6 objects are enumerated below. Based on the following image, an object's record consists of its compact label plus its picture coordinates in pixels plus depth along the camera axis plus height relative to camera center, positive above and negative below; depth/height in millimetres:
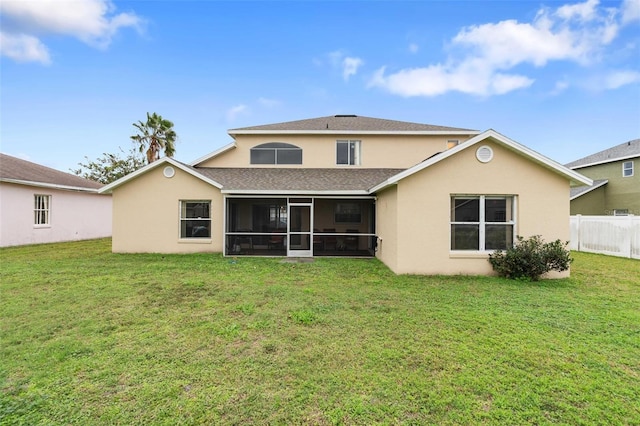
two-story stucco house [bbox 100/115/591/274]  9016 +717
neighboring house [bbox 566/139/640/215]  20094 +2138
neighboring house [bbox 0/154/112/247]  15031 +442
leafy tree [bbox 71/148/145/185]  38500 +6424
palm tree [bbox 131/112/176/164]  25719 +6983
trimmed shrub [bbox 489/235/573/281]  8461 -1326
